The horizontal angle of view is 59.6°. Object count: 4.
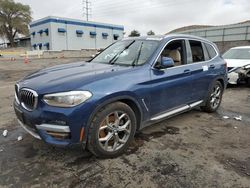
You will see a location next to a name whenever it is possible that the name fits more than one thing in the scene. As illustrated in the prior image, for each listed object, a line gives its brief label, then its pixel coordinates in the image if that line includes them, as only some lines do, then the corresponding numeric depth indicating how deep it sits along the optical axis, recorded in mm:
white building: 41531
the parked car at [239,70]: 7949
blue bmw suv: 2623
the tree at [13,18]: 51469
